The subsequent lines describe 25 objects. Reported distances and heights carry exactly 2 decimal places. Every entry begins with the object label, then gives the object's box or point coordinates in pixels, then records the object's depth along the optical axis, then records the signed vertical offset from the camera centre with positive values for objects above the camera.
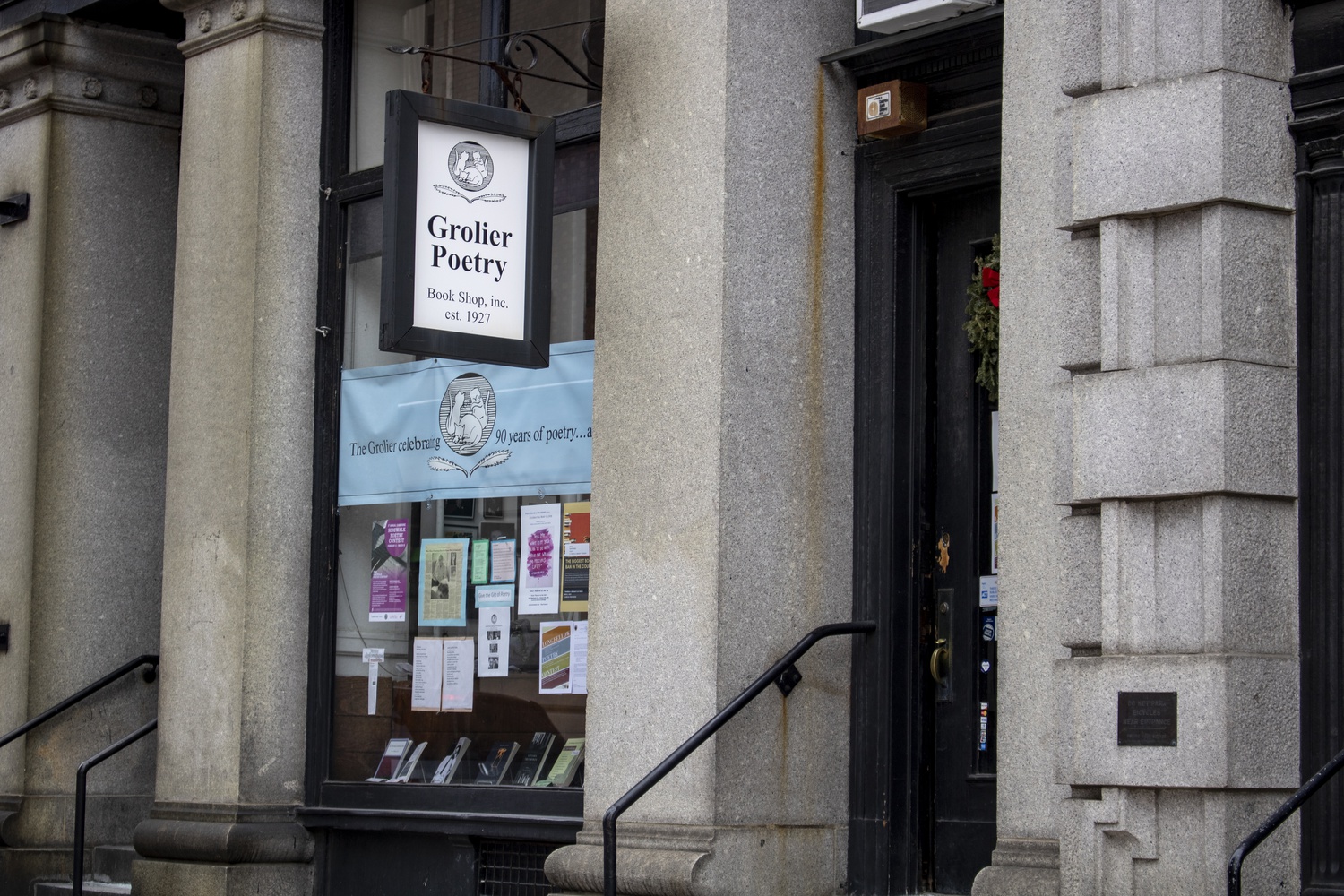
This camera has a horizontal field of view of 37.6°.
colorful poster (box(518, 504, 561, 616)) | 9.27 +0.00
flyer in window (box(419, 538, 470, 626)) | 9.82 -0.12
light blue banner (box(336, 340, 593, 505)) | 9.21 +0.63
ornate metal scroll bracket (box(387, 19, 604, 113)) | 9.30 +2.44
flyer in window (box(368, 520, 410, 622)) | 10.22 -0.09
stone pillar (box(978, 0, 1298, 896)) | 6.18 +0.38
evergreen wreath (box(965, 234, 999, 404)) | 7.97 +0.99
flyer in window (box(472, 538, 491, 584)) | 9.66 -0.02
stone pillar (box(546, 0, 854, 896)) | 7.86 +0.46
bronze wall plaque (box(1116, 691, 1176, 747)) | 6.24 -0.48
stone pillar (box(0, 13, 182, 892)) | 11.68 +0.92
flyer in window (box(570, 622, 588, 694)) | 9.04 -0.47
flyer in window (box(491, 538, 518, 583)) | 9.50 -0.01
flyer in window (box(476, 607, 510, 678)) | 9.51 -0.42
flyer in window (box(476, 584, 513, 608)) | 9.52 -0.18
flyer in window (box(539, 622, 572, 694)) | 9.14 -0.46
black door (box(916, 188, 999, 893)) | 7.98 -0.01
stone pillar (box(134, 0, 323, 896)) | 10.20 +0.44
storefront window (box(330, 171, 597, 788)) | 9.22 -0.33
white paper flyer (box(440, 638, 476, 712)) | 9.70 -0.58
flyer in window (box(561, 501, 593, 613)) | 9.11 +0.01
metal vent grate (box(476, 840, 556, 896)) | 9.17 -1.46
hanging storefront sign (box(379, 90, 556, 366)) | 8.20 +1.39
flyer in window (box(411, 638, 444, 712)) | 9.89 -0.59
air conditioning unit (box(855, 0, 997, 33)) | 7.86 +2.23
